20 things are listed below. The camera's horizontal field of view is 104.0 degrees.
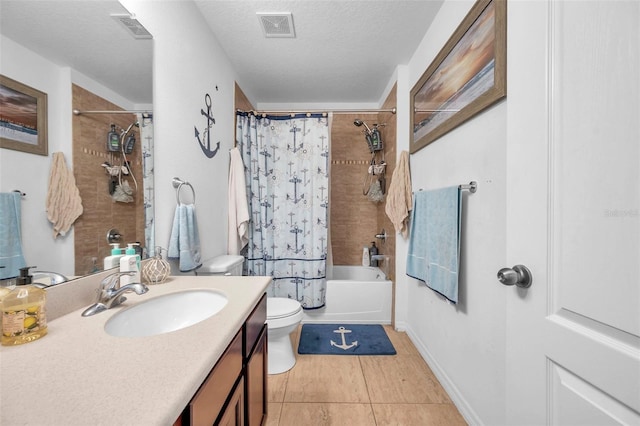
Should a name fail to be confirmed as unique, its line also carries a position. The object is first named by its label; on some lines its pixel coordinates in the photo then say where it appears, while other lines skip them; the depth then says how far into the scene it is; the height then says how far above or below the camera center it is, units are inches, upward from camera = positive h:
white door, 18.1 -0.1
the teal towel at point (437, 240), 54.8 -7.5
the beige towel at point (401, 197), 85.7 +4.7
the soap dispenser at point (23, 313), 24.5 -10.5
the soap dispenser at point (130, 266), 41.3 -9.3
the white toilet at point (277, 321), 67.6 -30.6
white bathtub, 97.7 -36.6
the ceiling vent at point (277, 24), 68.2 +53.5
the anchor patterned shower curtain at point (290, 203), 96.6 +2.9
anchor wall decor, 69.8 +22.3
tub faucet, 109.3 -11.2
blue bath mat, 80.4 -45.0
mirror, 26.9 +17.5
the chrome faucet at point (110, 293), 33.3 -11.6
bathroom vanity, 16.8 -13.4
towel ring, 57.1 +6.0
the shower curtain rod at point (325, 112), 95.0 +38.1
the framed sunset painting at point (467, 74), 43.0 +29.7
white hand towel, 88.1 +2.4
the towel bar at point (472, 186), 50.4 +5.0
